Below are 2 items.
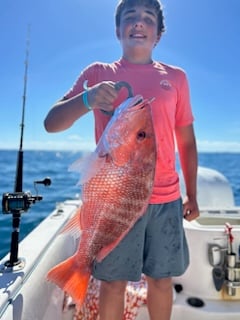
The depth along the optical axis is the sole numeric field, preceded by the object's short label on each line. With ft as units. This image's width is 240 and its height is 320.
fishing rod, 4.85
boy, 4.49
